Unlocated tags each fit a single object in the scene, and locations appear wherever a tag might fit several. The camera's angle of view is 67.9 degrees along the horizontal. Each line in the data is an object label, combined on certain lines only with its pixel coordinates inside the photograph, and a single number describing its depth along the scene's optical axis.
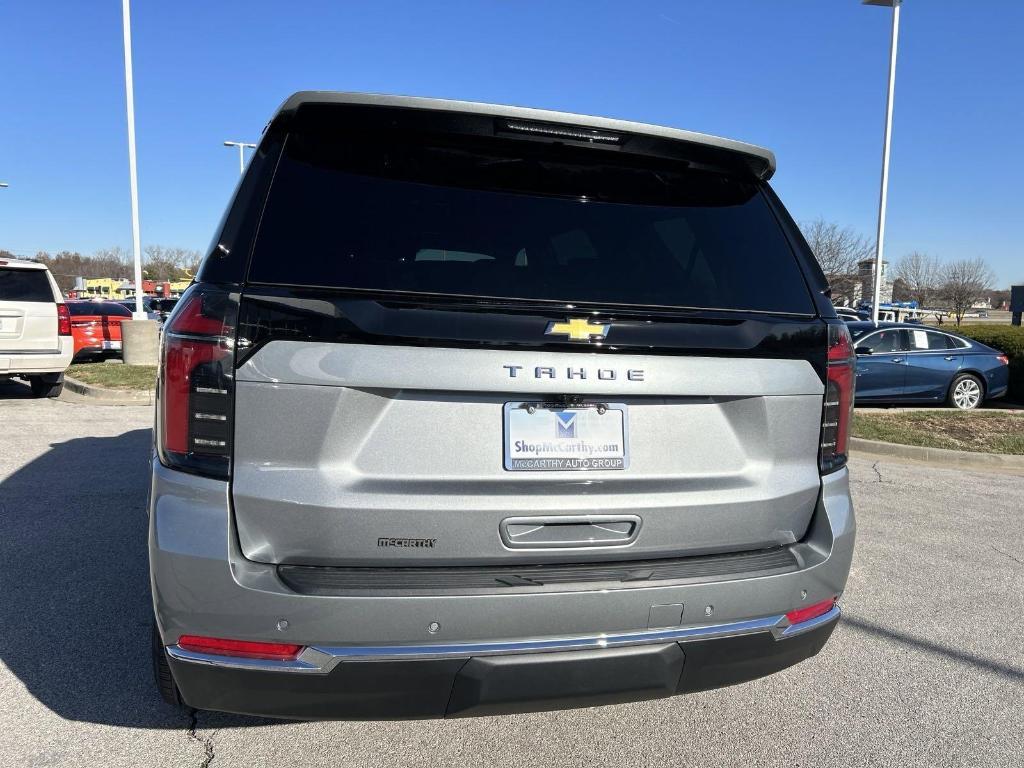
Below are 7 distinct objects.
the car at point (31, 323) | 10.24
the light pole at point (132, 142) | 17.30
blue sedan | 12.26
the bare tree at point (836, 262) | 40.12
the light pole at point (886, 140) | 19.11
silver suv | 1.96
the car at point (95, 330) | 16.27
